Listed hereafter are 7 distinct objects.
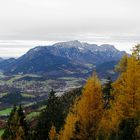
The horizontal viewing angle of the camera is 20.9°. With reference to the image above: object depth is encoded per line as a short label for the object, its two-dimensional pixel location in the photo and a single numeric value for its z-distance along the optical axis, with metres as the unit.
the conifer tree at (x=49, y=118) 62.06
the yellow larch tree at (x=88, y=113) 52.28
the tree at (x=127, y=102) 46.66
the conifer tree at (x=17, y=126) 65.31
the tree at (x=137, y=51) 59.77
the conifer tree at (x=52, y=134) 59.38
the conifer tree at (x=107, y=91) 67.74
